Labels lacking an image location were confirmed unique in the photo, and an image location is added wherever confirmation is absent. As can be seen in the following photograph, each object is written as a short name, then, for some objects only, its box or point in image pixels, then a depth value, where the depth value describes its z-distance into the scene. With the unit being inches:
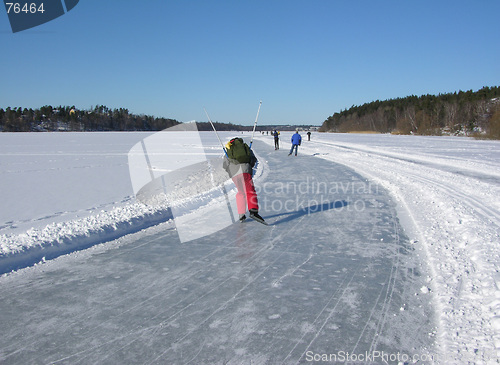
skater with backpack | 221.9
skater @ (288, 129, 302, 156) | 789.9
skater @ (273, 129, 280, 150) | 1038.4
